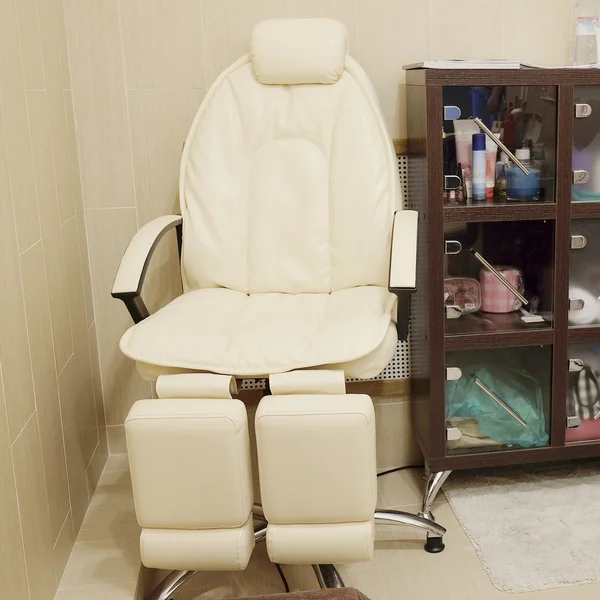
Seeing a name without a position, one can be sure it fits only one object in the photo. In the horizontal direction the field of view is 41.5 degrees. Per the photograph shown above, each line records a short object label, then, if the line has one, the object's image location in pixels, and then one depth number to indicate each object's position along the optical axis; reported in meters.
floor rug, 1.82
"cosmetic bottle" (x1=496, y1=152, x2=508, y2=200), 2.06
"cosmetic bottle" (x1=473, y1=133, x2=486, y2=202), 2.01
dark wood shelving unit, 1.93
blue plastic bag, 2.13
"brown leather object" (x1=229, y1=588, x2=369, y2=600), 1.59
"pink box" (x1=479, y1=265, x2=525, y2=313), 2.12
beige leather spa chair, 1.54
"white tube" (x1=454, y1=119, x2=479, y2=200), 2.01
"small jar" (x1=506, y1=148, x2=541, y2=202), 2.03
